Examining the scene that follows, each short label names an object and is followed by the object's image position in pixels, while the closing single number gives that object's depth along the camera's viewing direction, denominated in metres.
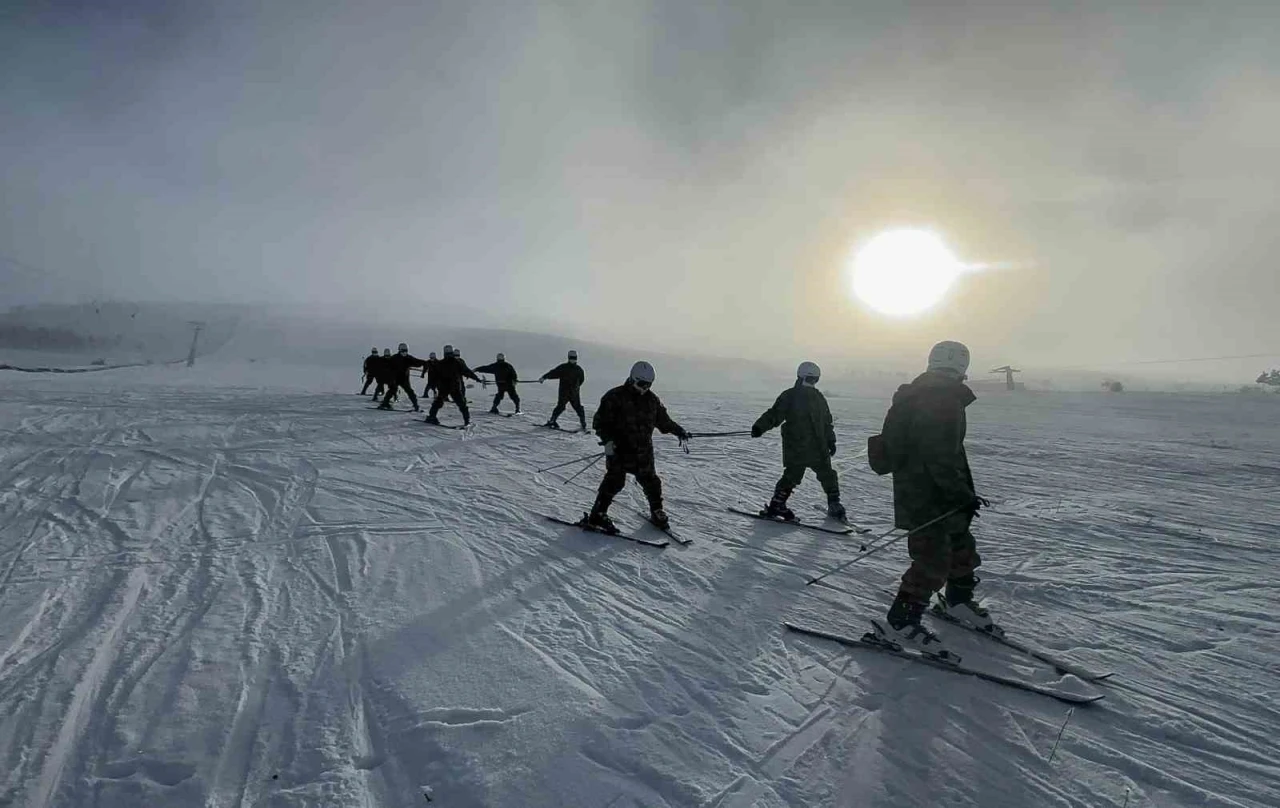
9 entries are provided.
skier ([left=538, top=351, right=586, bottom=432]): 15.64
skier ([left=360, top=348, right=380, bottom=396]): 19.95
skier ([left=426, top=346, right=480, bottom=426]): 14.91
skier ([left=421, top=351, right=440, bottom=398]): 16.14
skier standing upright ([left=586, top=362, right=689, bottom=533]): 6.74
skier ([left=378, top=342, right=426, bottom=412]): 17.50
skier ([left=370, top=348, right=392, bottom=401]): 18.38
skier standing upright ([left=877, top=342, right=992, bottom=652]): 4.06
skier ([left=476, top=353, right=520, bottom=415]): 17.58
